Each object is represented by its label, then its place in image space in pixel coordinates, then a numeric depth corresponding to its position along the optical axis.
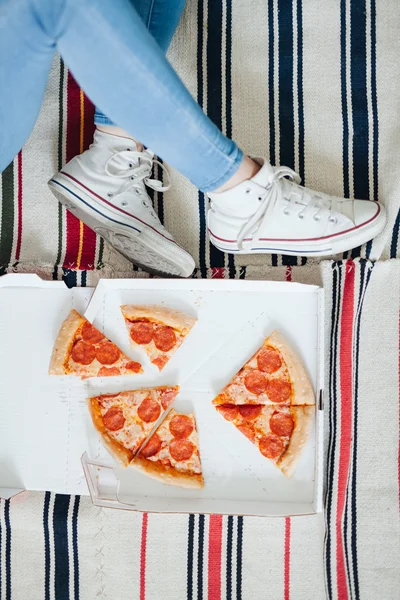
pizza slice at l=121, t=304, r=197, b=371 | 1.18
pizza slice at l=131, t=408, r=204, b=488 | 1.16
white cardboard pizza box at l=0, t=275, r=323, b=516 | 1.16
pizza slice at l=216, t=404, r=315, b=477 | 1.13
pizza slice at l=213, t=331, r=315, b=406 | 1.16
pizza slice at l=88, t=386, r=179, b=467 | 1.18
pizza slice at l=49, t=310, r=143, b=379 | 1.19
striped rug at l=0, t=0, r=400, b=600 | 1.21
